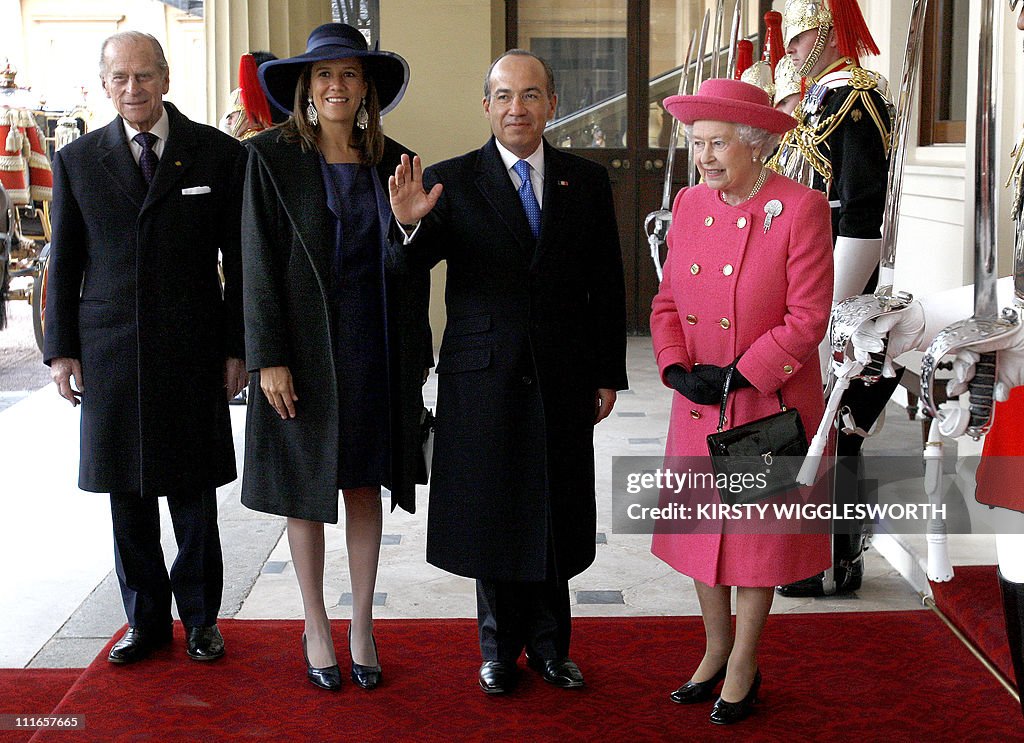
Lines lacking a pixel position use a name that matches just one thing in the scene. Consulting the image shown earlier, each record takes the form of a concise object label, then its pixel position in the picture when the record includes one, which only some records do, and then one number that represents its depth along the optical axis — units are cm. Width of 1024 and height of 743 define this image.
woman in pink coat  523
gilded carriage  1675
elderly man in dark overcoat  600
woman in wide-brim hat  565
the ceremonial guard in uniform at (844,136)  655
